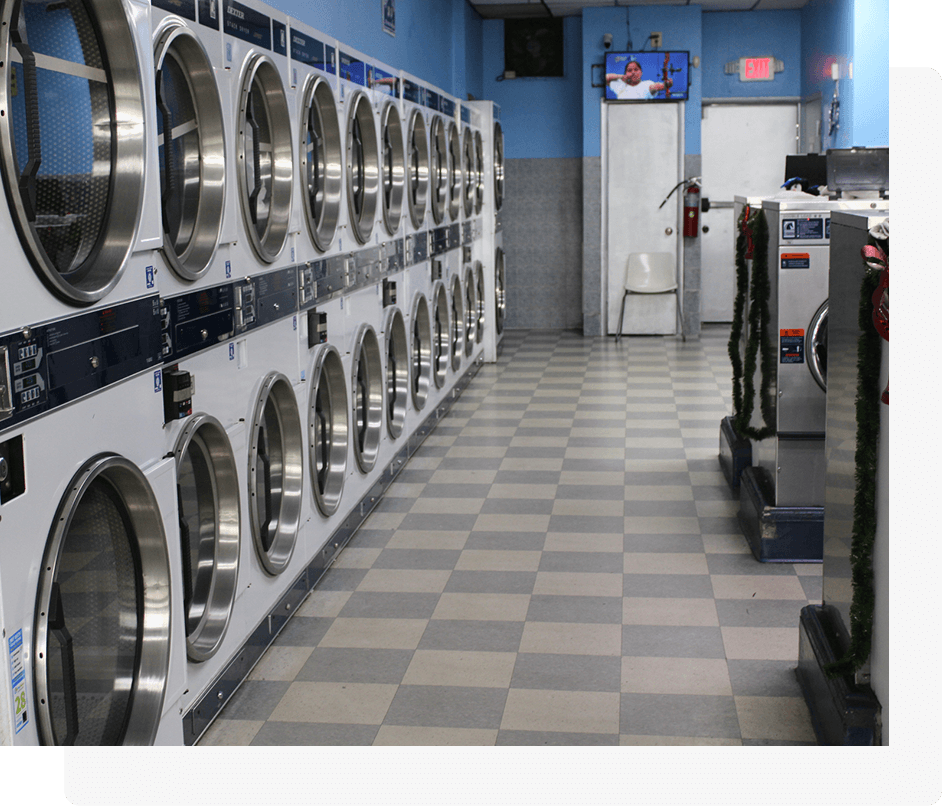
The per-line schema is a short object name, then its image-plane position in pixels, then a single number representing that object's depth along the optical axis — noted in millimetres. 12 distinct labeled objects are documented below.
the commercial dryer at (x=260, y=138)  3104
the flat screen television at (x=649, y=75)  10398
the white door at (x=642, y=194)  10562
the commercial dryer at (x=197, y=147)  2797
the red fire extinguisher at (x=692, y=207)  10570
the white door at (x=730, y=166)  11141
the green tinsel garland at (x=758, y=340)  4293
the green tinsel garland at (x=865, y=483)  2404
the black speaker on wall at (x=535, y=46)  10984
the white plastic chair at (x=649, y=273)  10695
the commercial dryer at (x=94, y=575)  1812
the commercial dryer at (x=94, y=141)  2168
